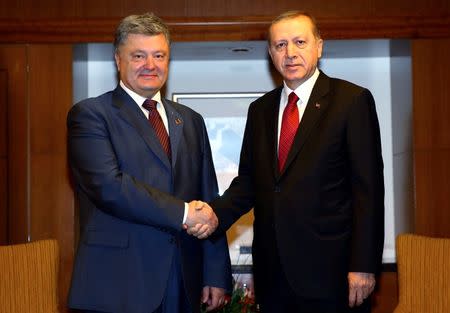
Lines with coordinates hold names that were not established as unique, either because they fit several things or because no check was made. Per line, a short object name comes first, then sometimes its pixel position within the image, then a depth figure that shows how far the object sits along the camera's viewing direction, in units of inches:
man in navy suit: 100.7
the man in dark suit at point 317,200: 103.3
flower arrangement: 156.6
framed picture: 200.5
